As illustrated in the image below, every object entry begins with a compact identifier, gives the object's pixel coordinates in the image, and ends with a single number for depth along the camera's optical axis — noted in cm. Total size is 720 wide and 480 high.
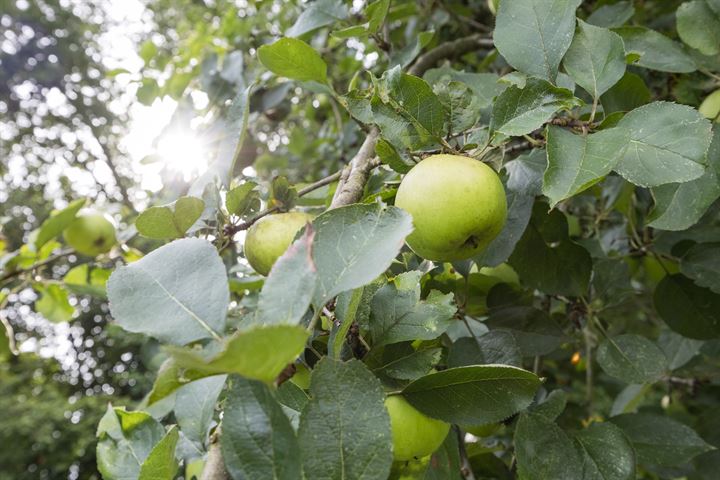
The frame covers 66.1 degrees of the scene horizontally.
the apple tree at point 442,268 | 42
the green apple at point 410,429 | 54
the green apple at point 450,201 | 57
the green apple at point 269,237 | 70
